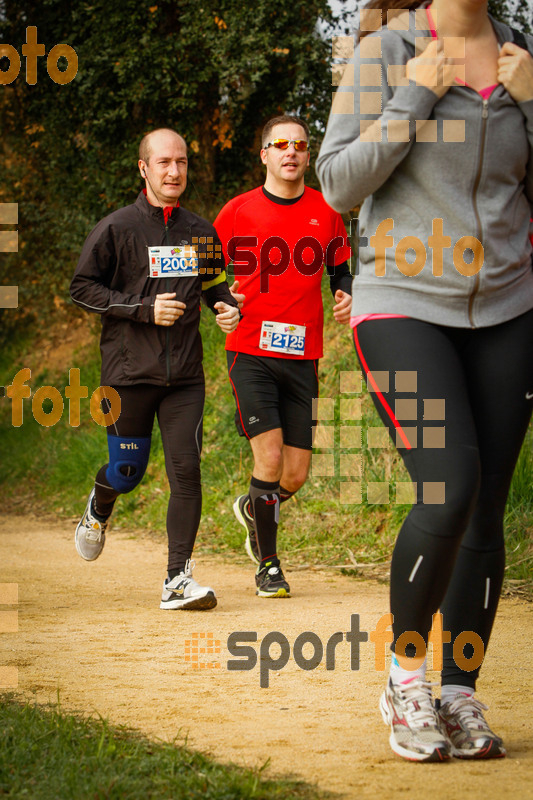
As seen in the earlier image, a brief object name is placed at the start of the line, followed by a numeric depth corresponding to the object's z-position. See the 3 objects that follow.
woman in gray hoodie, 5.39
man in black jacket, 11.09
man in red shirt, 11.98
